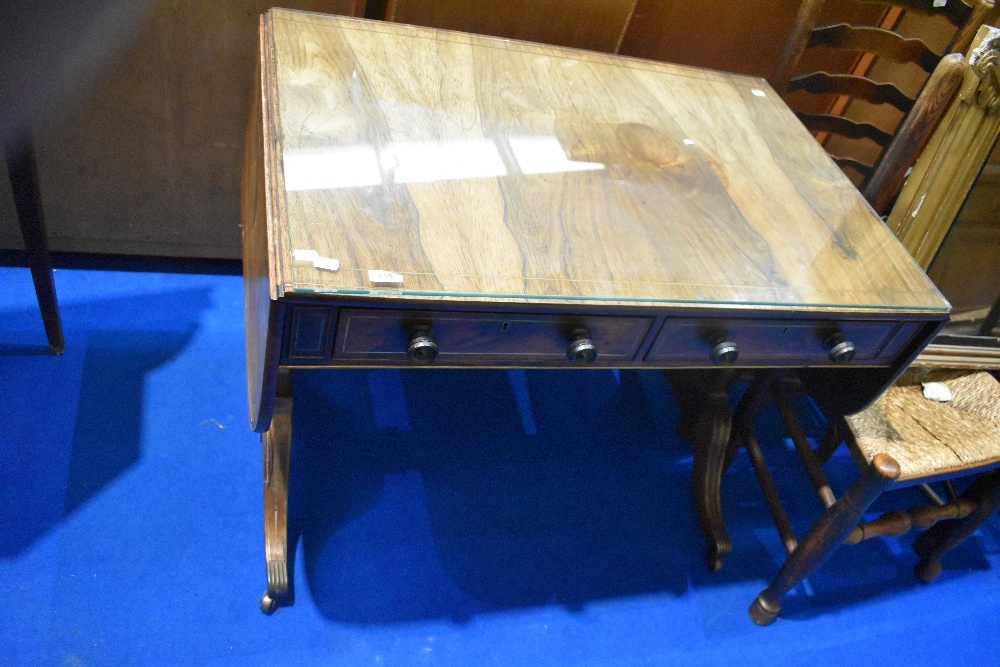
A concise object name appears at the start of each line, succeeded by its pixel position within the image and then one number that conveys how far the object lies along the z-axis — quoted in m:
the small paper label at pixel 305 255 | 1.17
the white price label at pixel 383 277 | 1.18
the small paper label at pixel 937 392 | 1.99
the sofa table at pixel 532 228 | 1.24
